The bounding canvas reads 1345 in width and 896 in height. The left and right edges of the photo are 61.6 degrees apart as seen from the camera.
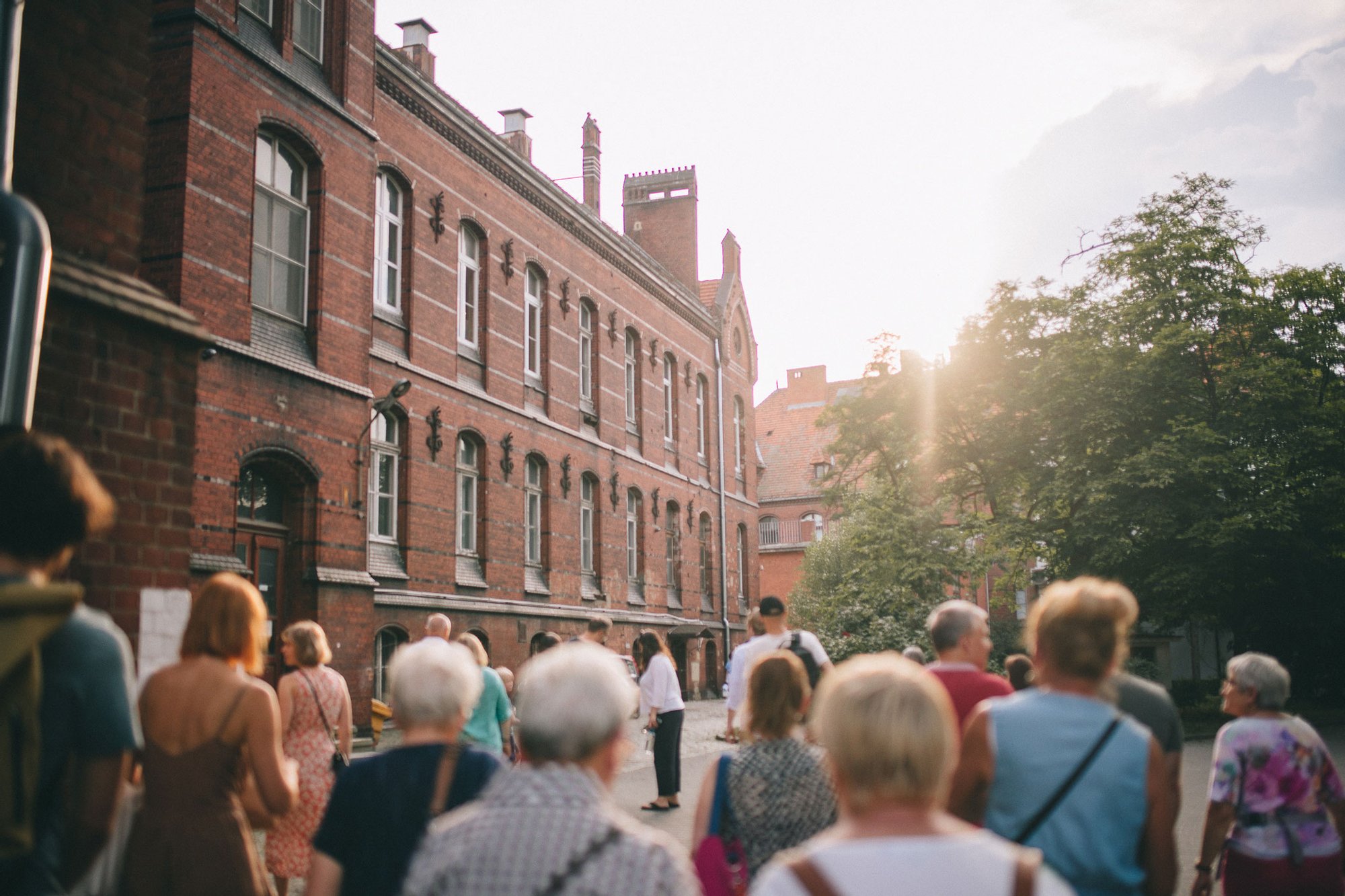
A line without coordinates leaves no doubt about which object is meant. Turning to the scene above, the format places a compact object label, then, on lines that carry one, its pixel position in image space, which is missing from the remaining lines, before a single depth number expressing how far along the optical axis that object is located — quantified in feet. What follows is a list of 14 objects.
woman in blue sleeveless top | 10.23
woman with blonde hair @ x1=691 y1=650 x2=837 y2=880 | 12.66
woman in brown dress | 11.40
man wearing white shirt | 26.73
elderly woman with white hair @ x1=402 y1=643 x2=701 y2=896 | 7.12
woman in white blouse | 37.47
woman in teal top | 25.13
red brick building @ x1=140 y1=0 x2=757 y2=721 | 46.16
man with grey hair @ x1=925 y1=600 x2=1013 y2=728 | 14.71
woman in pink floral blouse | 15.39
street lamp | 52.80
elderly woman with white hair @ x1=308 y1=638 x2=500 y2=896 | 9.87
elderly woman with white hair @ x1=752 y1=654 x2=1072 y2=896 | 6.55
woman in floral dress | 20.75
